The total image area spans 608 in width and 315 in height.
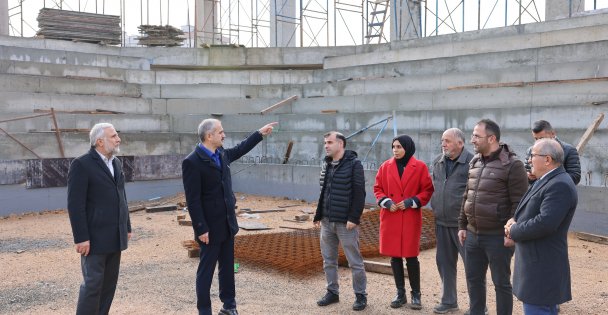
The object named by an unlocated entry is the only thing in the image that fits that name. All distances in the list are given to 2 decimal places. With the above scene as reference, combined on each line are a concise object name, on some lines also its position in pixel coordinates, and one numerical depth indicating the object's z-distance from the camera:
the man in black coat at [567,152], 5.34
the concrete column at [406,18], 19.45
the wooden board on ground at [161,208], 11.84
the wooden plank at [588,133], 9.20
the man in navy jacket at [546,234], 3.25
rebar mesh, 6.59
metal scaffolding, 18.71
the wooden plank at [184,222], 10.02
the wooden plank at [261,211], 11.61
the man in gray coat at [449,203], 4.80
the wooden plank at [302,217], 10.45
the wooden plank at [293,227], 9.62
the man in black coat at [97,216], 4.07
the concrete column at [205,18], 24.52
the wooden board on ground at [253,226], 9.65
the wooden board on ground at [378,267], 6.39
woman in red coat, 5.07
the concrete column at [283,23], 22.59
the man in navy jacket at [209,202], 4.57
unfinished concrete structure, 11.45
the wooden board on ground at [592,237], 7.92
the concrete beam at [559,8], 16.84
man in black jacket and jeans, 5.06
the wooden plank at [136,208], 12.00
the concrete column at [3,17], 19.23
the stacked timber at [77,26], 19.38
